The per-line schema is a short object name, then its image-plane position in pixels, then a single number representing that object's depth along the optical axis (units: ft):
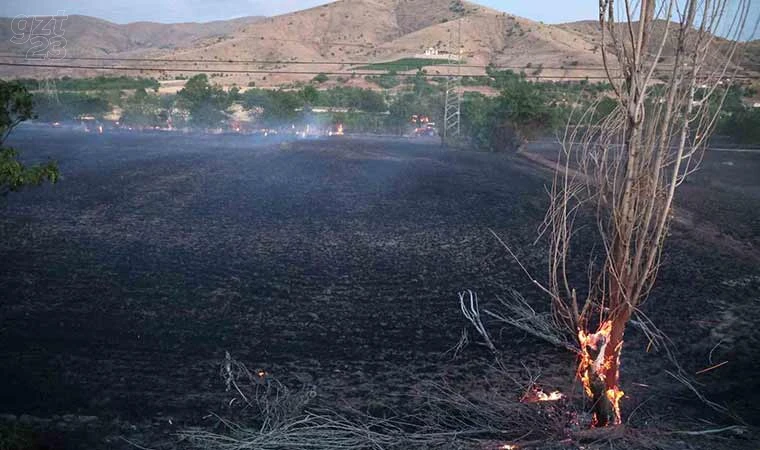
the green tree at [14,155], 17.76
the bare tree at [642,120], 14.48
